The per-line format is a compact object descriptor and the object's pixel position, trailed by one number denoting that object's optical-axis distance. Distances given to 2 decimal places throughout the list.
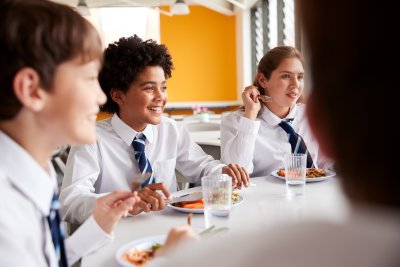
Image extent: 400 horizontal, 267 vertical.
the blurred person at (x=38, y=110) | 0.82
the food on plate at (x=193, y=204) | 1.40
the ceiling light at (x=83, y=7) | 6.51
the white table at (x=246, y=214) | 1.11
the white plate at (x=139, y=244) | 0.97
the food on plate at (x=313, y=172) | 1.87
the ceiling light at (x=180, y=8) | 6.63
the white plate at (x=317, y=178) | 1.80
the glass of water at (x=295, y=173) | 1.65
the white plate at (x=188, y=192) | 1.36
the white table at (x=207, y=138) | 3.07
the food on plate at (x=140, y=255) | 0.97
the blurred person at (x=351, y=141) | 0.39
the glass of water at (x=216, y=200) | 1.25
